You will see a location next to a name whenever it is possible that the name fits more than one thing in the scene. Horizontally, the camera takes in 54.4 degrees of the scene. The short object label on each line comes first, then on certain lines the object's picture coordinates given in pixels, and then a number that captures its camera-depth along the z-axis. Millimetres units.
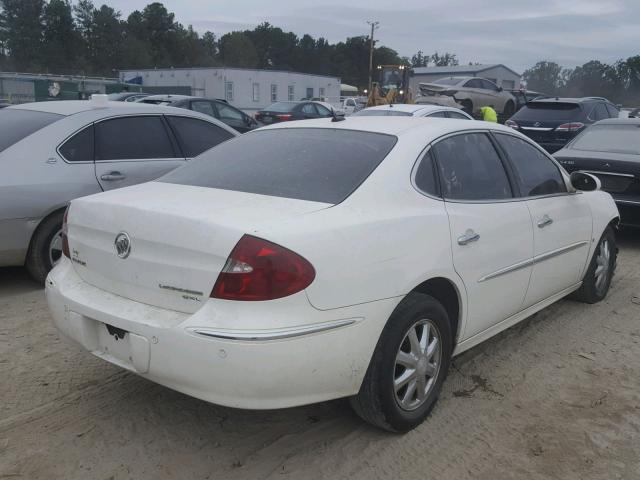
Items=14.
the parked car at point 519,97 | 24266
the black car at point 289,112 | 19688
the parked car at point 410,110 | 9578
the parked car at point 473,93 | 20438
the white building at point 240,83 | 42906
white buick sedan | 2510
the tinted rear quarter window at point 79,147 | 5195
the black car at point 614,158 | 6836
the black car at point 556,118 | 12281
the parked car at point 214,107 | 13961
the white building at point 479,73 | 57594
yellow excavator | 20156
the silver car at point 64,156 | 4855
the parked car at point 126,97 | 17625
